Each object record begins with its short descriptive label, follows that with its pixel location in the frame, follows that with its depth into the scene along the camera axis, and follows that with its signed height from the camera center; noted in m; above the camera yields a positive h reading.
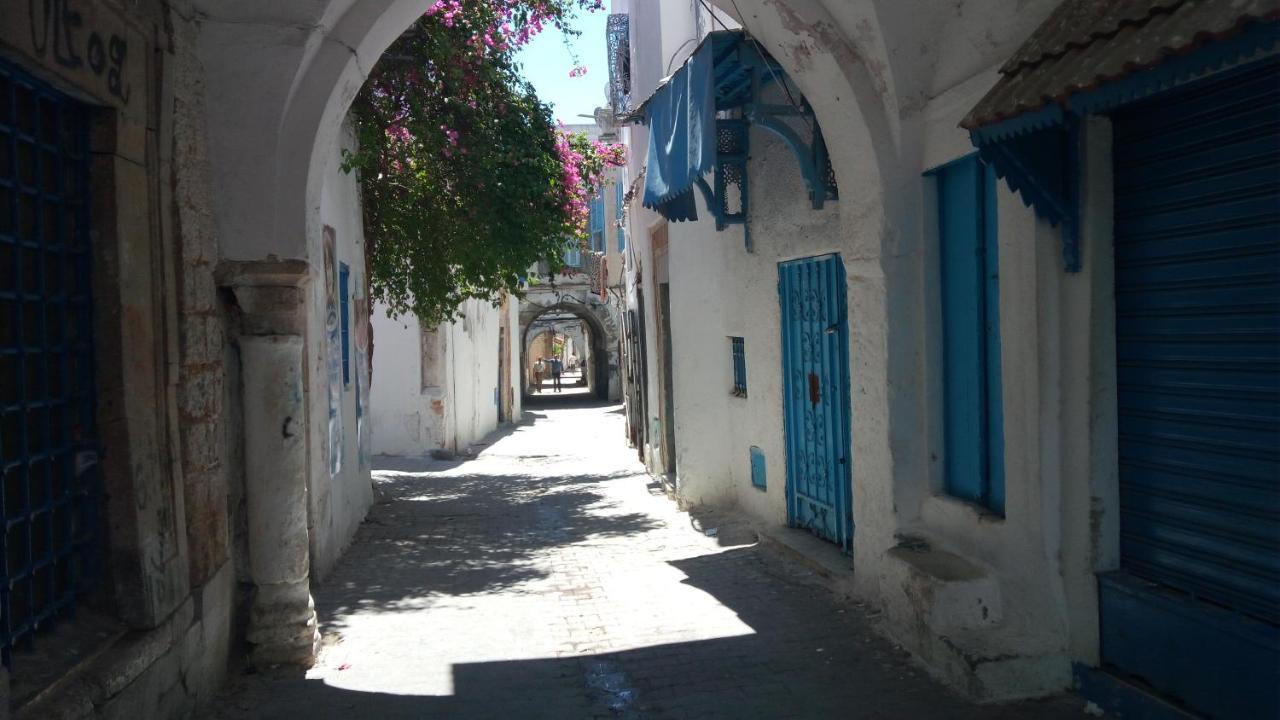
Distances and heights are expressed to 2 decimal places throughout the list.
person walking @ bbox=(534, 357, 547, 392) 43.00 -1.01
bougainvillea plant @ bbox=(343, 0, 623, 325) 9.00 +1.89
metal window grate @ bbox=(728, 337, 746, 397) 8.72 -0.15
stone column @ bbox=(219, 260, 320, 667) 4.51 -0.43
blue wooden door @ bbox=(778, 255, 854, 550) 6.32 -0.34
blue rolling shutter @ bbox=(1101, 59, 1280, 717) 3.00 -0.20
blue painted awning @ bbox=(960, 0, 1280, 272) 2.48 +0.74
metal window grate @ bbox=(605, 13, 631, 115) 13.85 +4.11
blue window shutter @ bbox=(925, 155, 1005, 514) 4.39 +0.03
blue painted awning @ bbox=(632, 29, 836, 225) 6.46 +1.56
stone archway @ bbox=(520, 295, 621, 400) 29.62 +0.70
